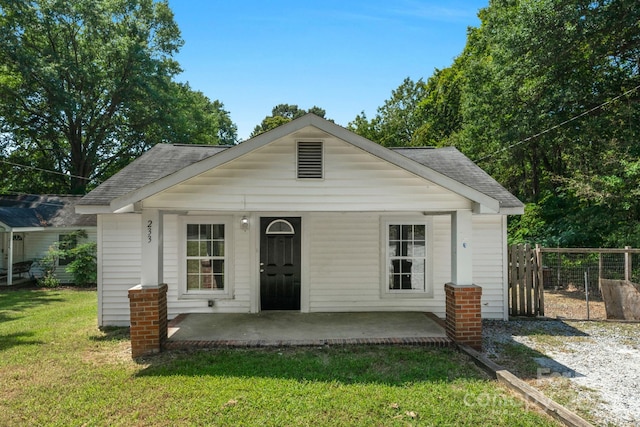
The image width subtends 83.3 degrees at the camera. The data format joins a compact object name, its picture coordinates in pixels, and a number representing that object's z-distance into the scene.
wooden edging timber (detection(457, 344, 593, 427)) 3.73
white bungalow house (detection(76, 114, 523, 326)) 7.76
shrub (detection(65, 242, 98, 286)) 14.32
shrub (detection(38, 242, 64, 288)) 14.74
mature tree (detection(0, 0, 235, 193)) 21.66
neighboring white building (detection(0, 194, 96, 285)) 15.41
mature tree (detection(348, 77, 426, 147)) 32.47
